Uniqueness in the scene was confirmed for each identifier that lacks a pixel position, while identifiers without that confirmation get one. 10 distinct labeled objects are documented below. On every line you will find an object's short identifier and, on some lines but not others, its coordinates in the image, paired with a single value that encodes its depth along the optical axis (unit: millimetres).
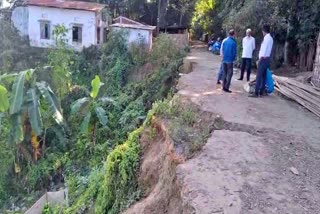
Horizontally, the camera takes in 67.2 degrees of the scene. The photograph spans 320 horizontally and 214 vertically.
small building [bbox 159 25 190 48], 13956
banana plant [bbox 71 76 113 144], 8239
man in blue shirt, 5890
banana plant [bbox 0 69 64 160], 7097
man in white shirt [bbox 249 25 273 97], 5569
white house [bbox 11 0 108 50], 13817
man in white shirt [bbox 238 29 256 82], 6622
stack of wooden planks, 5430
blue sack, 6028
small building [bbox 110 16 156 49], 12749
